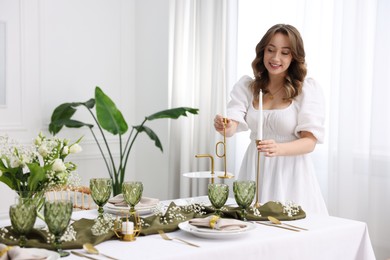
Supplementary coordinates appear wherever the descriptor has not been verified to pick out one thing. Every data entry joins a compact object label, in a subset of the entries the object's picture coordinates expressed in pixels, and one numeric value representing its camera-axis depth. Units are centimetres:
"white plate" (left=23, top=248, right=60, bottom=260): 180
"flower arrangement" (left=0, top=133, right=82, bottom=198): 220
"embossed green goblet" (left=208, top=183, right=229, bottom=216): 241
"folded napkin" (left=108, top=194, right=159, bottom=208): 257
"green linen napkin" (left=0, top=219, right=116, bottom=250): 198
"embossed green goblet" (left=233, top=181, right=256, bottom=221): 241
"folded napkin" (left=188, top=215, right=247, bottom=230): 215
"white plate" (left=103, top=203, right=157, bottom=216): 249
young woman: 312
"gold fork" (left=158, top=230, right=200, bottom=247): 207
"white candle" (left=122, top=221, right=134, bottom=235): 209
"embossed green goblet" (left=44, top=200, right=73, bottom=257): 190
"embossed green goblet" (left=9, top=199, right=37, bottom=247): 191
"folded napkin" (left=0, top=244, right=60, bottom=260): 176
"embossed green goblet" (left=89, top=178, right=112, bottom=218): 237
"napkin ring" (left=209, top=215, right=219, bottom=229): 216
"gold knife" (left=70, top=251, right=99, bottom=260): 188
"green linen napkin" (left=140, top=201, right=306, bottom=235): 225
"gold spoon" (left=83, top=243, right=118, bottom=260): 192
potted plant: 468
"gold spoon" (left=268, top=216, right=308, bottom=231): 240
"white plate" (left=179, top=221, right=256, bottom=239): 210
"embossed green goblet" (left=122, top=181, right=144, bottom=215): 238
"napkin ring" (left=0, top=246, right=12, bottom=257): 178
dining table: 196
